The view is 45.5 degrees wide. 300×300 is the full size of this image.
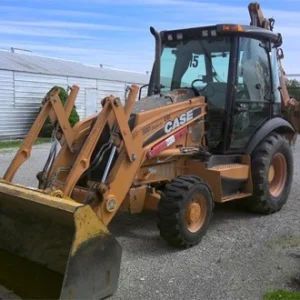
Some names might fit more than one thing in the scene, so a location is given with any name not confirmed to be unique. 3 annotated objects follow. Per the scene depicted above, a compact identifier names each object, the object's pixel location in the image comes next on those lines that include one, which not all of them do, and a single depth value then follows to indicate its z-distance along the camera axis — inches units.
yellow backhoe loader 121.3
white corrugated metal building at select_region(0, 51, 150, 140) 543.0
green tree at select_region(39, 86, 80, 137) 525.6
